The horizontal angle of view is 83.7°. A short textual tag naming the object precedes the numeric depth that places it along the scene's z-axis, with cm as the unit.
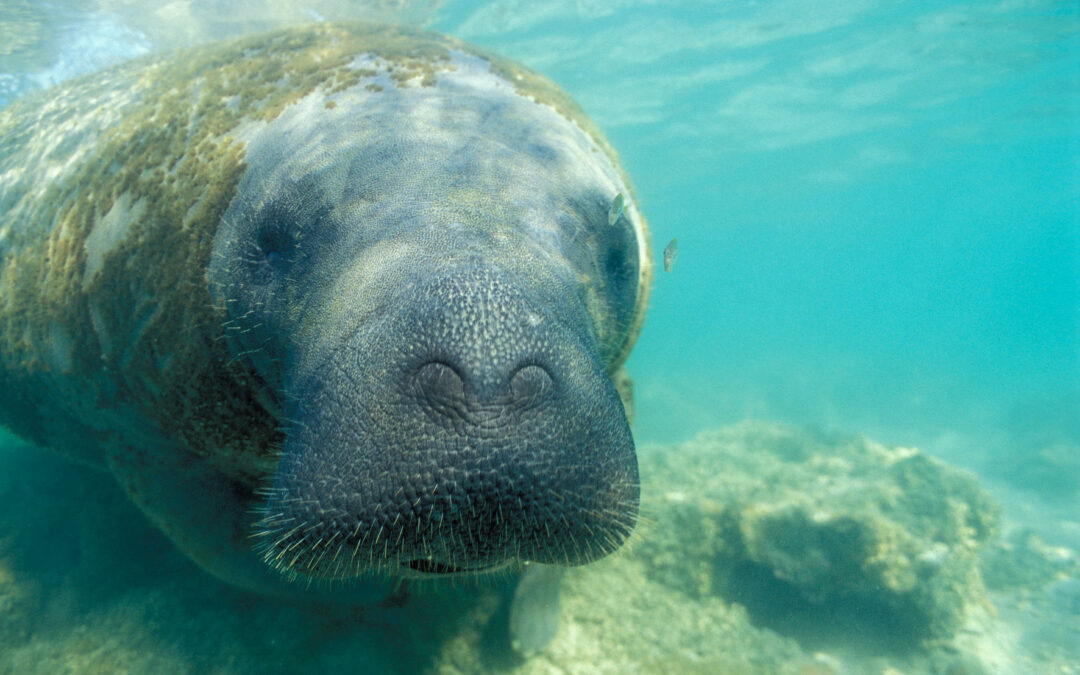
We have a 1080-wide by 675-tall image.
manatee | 155
